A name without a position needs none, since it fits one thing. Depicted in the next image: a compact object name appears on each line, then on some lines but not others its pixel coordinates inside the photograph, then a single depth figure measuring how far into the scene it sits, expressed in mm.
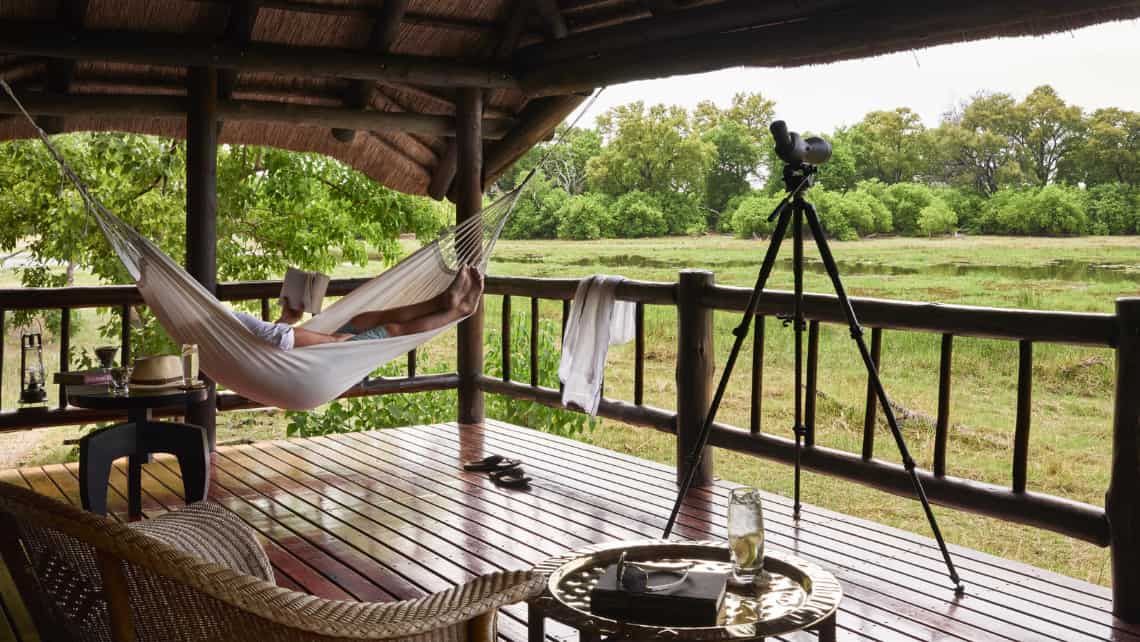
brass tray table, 1605
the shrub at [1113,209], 12273
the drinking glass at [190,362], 3811
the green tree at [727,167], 14281
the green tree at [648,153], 14453
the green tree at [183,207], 8648
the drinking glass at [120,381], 3532
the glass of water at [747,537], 1834
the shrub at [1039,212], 12375
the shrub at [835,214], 13336
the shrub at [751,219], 13805
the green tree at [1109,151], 12297
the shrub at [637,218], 14484
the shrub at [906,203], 13062
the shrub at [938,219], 12914
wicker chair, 1345
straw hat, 3570
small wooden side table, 3467
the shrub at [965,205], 12781
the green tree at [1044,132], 12609
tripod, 2916
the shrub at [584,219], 14633
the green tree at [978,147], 12805
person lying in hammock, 3979
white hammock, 3654
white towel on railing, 4414
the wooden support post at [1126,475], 2633
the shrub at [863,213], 13195
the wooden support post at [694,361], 4000
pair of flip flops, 4098
